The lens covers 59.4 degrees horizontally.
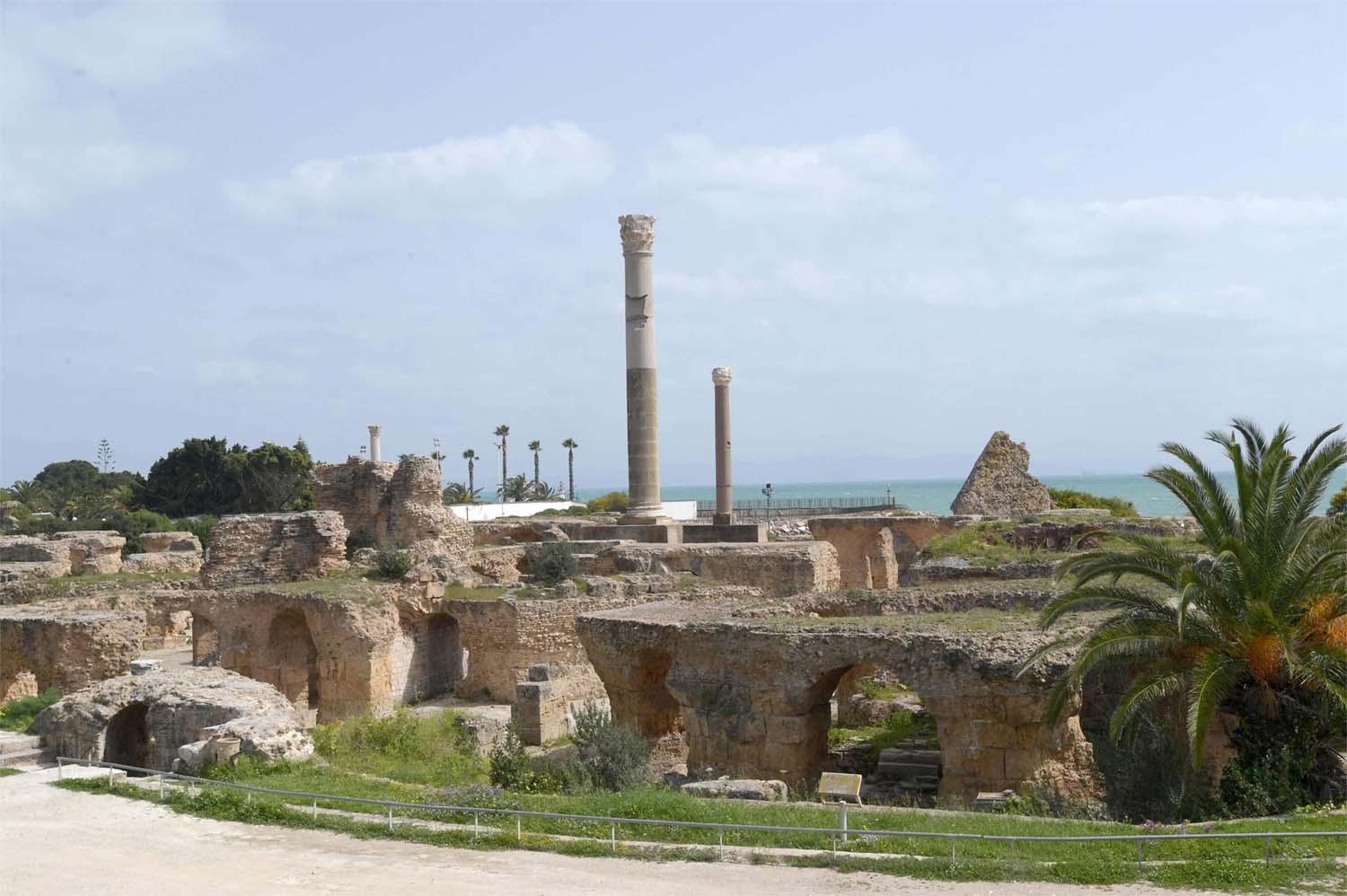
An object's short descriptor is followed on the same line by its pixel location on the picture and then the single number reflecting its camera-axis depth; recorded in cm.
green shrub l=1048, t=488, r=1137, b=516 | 3944
